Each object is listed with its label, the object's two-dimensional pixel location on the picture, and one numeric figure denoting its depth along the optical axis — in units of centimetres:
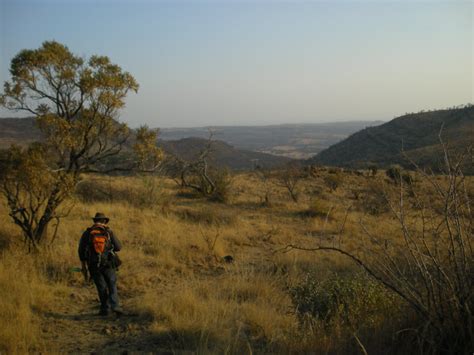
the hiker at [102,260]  588
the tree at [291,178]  2099
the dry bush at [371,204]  1567
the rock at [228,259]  942
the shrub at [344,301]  429
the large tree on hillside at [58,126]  786
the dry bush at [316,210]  1606
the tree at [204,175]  1941
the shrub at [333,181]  2427
